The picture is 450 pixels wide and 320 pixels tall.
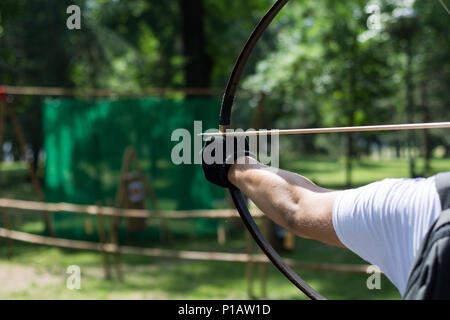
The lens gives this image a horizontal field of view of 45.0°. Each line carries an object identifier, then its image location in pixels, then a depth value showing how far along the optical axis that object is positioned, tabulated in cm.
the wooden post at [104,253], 507
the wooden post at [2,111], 605
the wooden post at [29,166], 623
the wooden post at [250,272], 451
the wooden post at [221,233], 673
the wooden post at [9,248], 599
